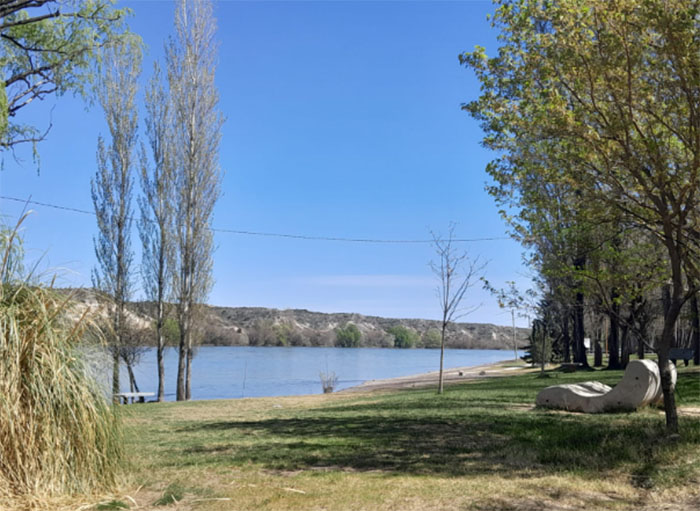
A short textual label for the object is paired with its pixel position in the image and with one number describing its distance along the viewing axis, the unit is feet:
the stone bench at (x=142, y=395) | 76.15
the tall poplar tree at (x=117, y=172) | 85.10
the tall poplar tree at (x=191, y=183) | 80.48
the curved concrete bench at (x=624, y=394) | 34.65
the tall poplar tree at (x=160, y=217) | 82.53
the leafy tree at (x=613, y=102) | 24.31
